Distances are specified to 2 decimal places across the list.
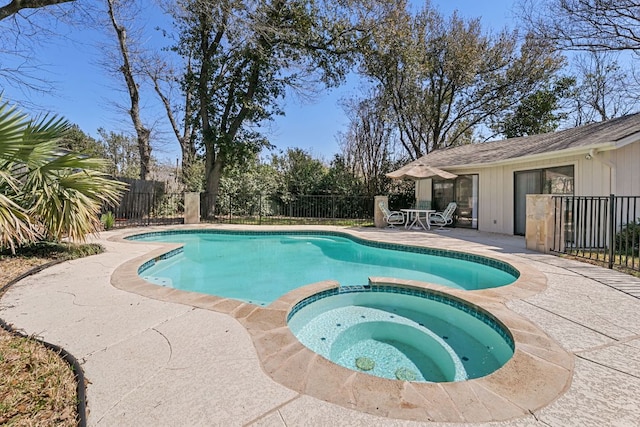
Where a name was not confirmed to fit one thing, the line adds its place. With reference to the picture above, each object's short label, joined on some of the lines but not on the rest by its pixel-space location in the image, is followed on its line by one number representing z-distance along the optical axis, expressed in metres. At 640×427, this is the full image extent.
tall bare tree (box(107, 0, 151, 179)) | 13.19
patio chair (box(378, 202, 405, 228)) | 11.94
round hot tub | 2.85
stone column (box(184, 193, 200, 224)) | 12.30
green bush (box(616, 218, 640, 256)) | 6.32
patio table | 11.17
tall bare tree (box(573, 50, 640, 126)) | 16.17
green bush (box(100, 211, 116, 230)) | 9.80
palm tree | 4.15
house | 6.87
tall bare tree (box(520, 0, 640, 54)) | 9.33
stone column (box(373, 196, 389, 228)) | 12.16
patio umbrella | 10.63
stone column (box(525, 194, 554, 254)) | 6.46
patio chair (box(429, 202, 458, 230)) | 10.95
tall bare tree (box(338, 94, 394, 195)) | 16.64
